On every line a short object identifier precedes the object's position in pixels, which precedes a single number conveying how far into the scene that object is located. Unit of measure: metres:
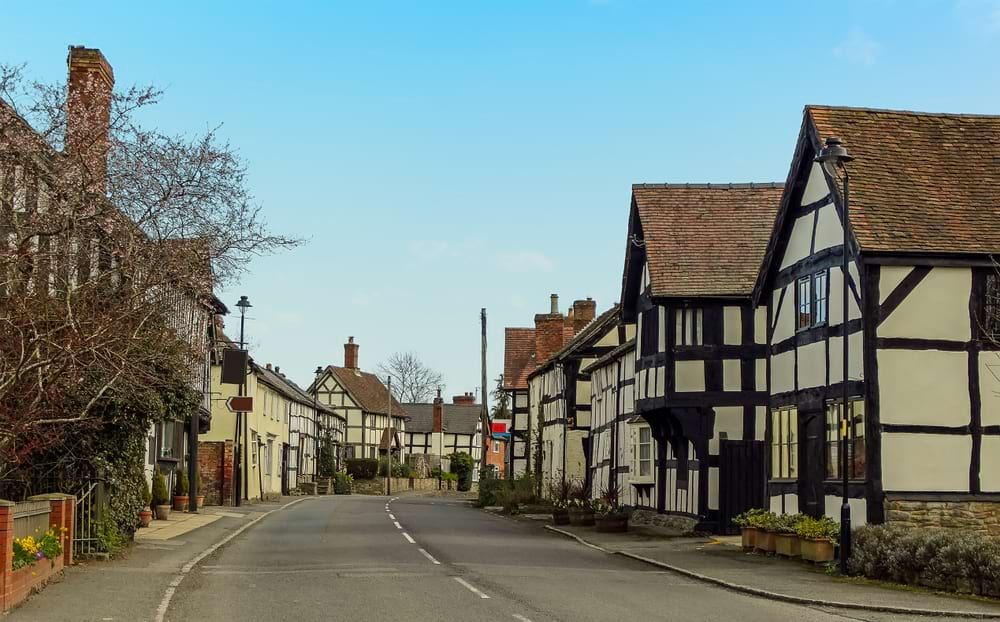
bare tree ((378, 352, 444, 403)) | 124.50
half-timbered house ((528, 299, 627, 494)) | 48.28
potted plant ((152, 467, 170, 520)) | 34.94
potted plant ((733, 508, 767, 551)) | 26.02
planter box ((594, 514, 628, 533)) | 33.78
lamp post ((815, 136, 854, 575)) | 20.62
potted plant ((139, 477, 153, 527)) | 31.55
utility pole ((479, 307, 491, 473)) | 58.47
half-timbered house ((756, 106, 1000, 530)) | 22.92
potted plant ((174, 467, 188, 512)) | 40.59
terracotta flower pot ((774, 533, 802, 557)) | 24.31
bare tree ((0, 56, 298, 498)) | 18.08
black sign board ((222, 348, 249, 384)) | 44.62
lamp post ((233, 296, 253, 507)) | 46.78
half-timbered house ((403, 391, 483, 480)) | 114.62
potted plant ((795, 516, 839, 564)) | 23.09
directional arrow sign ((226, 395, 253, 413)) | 44.14
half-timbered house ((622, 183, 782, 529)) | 31.72
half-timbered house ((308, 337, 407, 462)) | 98.38
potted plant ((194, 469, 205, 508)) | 41.57
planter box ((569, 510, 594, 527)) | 36.78
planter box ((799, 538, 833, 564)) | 23.08
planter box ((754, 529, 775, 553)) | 25.36
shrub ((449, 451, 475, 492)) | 97.44
